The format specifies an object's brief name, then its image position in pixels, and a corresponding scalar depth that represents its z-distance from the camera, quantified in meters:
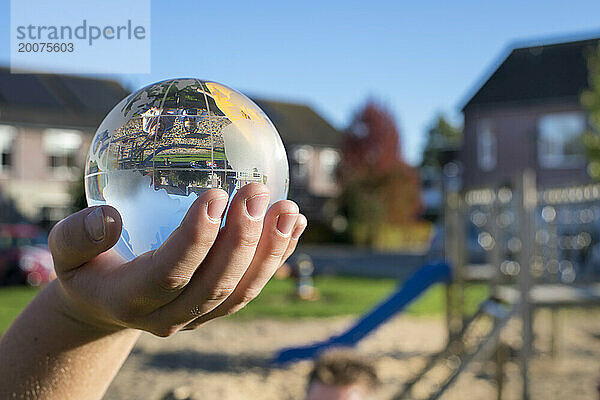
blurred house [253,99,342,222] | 43.44
